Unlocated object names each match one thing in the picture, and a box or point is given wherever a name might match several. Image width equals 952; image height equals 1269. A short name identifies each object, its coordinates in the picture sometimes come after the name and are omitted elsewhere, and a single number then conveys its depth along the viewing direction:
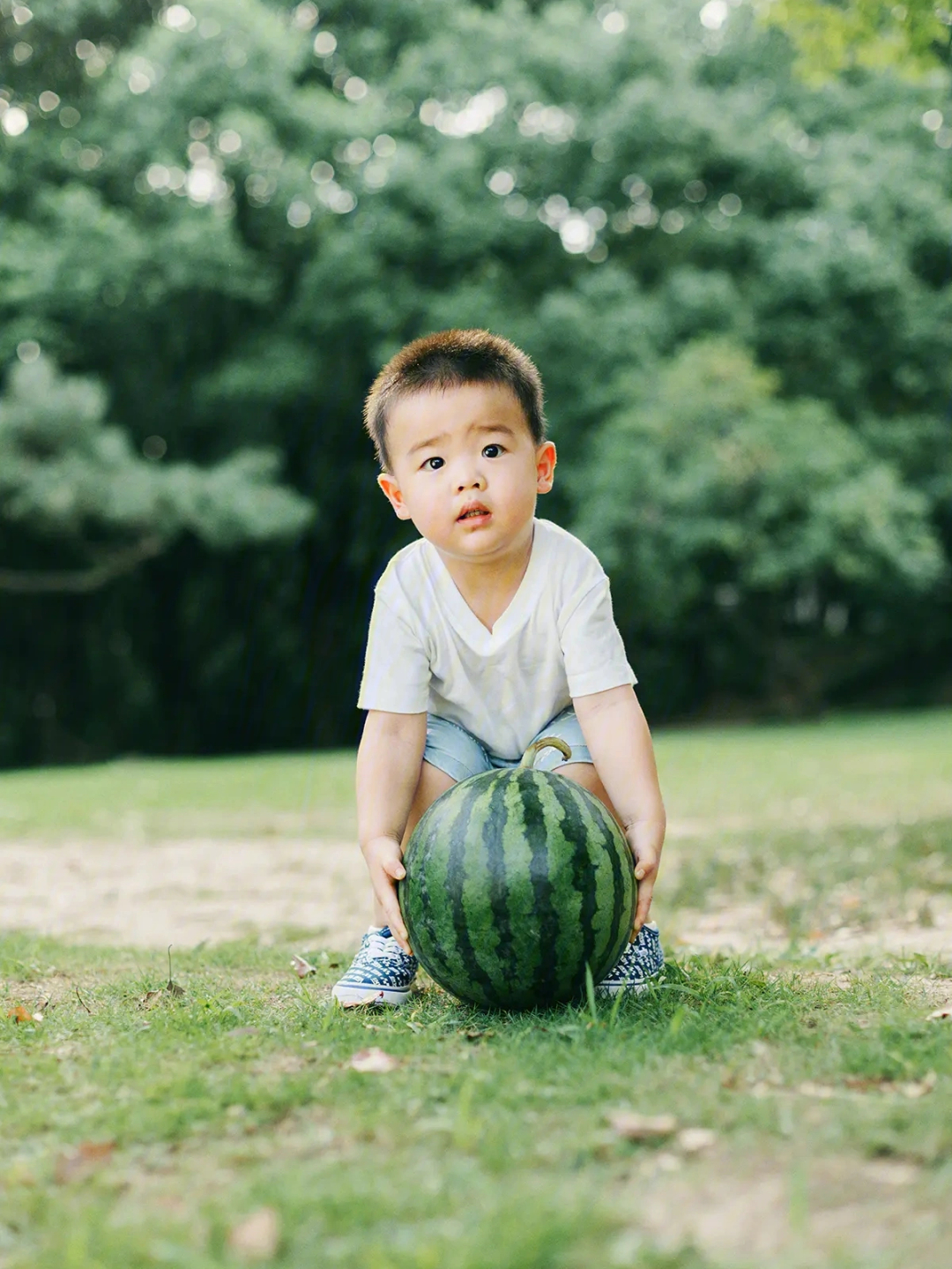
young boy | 3.25
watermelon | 2.85
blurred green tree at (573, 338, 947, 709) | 16.88
